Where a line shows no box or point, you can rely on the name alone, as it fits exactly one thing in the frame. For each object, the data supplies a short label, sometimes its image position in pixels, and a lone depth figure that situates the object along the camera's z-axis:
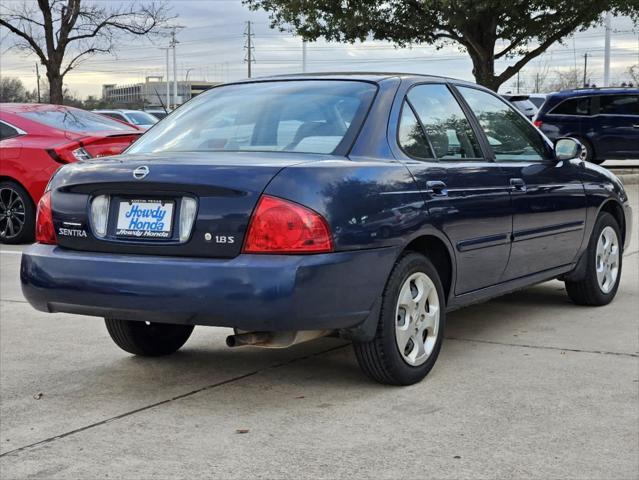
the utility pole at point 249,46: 89.65
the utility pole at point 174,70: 74.94
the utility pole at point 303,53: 56.12
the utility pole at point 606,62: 38.93
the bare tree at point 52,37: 25.69
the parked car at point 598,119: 20.55
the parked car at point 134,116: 25.35
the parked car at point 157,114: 30.79
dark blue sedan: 4.30
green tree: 25.73
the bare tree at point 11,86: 58.88
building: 113.29
